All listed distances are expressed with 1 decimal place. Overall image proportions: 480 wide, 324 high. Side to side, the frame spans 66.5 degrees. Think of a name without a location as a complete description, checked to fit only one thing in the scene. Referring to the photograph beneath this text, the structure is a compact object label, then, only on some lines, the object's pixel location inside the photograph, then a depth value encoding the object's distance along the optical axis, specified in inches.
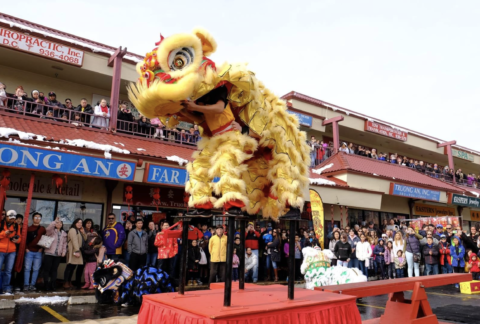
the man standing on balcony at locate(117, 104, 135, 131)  410.9
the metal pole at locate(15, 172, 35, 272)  271.9
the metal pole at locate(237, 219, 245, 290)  151.6
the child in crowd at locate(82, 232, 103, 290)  298.0
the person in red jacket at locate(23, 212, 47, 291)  277.6
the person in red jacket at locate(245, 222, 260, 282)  369.7
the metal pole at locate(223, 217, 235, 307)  109.2
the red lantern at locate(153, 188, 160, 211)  375.6
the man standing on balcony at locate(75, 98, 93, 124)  385.4
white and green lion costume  266.8
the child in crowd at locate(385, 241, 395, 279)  418.8
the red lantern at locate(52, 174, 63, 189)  302.5
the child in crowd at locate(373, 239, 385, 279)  425.4
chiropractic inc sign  361.7
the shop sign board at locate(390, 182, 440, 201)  595.4
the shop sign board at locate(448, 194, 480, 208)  686.5
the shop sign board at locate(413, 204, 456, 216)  726.5
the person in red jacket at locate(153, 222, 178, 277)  310.4
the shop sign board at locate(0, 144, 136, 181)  277.7
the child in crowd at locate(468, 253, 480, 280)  388.8
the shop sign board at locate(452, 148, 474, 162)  899.2
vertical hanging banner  360.9
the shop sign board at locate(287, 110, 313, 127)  610.2
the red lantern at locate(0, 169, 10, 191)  277.3
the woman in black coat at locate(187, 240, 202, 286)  338.3
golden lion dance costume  110.4
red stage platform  103.2
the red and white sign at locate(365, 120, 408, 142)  708.7
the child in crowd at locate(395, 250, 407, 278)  410.0
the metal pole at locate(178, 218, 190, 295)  130.1
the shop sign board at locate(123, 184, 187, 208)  400.2
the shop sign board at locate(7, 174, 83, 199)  343.6
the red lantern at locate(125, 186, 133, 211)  367.2
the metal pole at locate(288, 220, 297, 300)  126.1
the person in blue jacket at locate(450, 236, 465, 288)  389.1
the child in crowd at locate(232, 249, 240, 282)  342.6
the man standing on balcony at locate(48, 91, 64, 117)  372.1
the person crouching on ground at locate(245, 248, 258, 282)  367.0
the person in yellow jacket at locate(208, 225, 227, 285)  319.3
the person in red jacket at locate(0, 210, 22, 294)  263.2
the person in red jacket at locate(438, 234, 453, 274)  399.5
